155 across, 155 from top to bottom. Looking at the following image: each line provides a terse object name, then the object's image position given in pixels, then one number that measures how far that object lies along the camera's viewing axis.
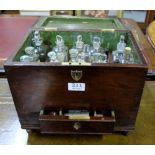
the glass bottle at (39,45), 0.85
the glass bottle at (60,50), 0.79
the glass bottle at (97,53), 0.81
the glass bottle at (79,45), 0.87
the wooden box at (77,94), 0.60
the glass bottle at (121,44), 0.82
